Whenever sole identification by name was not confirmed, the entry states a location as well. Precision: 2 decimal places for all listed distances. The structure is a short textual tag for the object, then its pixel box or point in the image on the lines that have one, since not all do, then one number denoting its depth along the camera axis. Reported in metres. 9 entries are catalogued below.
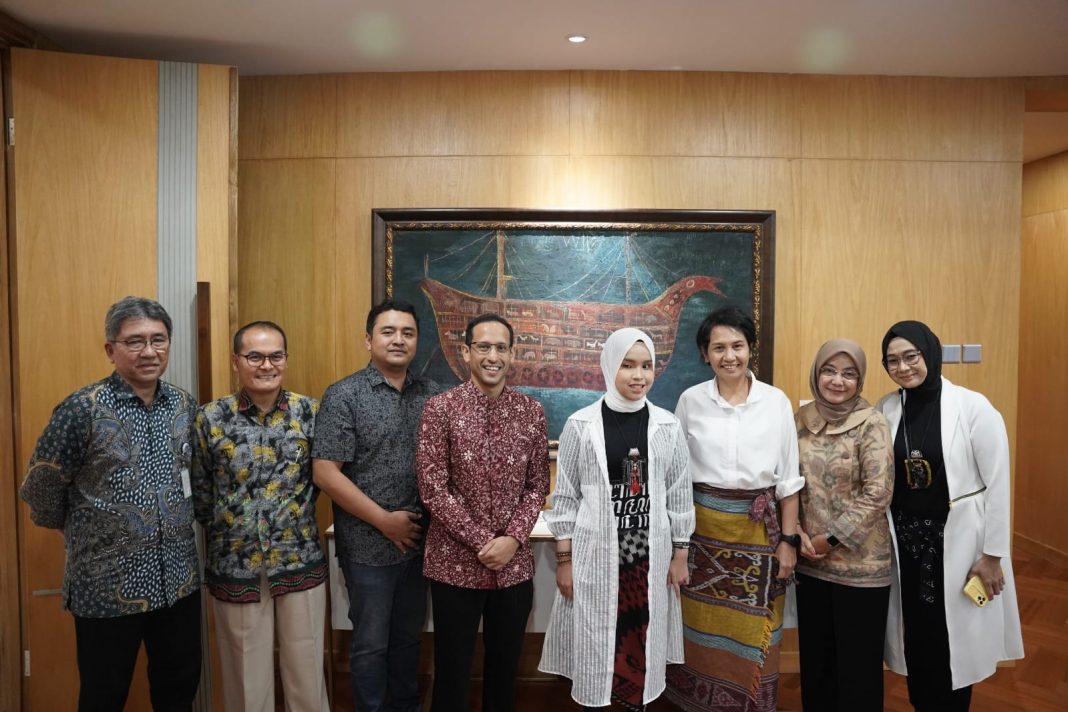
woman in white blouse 2.42
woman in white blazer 2.41
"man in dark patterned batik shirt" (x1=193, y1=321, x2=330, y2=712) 2.26
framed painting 3.30
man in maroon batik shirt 2.27
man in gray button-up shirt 2.35
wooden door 2.73
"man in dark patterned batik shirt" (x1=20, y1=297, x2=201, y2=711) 2.07
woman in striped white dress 2.32
